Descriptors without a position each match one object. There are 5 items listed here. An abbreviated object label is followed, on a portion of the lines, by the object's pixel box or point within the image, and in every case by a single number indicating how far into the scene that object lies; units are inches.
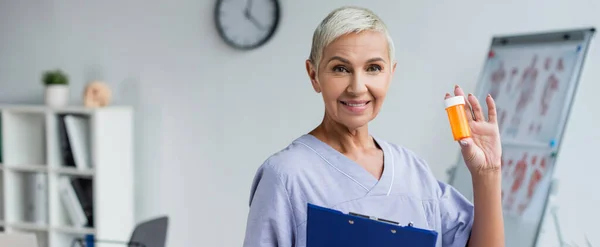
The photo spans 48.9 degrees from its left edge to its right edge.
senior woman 42.9
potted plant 137.3
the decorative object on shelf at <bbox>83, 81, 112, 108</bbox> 134.2
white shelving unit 133.6
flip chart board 87.4
